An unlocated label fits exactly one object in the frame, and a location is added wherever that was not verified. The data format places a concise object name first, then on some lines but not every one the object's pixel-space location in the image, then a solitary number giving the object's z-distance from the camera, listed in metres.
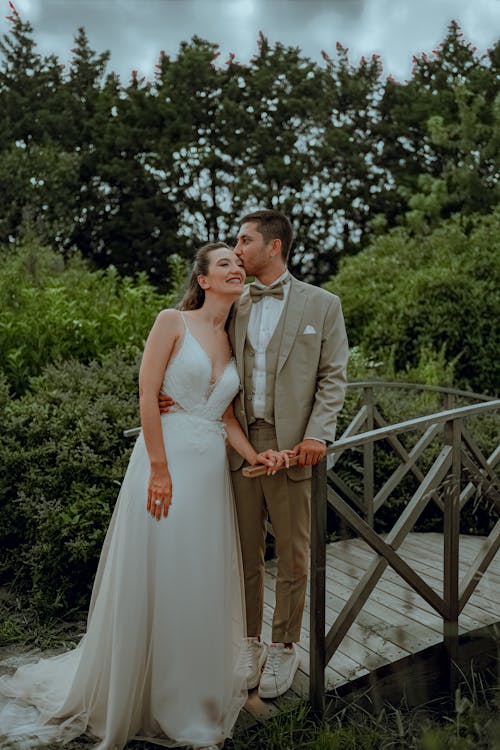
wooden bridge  3.06
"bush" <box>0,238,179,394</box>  6.25
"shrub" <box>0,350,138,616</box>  4.29
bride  2.88
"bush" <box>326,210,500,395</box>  8.31
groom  3.03
